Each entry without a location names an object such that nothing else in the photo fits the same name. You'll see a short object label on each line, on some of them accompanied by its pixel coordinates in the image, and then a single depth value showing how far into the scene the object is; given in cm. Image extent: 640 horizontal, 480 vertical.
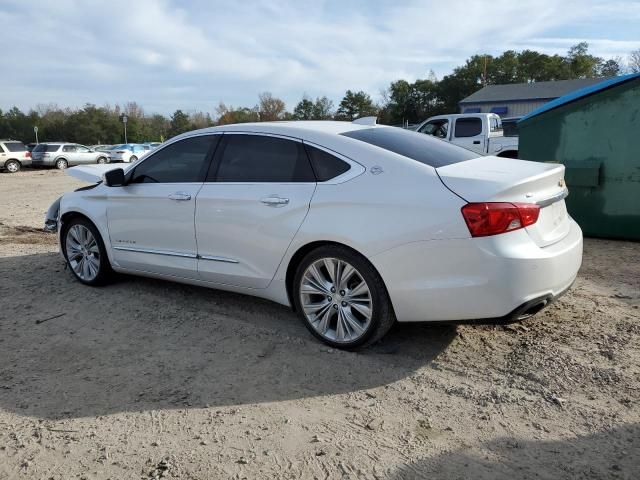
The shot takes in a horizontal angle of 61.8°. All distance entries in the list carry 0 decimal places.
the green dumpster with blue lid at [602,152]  659
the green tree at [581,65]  6222
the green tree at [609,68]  6712
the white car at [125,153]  3375
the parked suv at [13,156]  2746
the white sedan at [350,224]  316
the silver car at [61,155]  2936
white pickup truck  1394
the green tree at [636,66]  5991
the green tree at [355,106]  6588
